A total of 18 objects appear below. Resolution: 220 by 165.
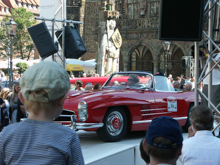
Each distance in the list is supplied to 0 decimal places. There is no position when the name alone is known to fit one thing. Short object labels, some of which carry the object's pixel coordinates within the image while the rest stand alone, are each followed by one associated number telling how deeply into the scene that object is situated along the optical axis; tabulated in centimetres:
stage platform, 764
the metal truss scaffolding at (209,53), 886
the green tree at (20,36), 10382
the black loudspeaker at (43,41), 1287
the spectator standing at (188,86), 1815
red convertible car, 1022
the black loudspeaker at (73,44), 1384
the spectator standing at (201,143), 470
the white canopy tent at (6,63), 5046
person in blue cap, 292
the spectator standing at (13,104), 1139
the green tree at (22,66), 7751
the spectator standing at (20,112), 1055
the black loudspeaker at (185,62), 3028
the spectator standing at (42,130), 266
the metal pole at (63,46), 1371
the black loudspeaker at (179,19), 884
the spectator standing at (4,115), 1035
